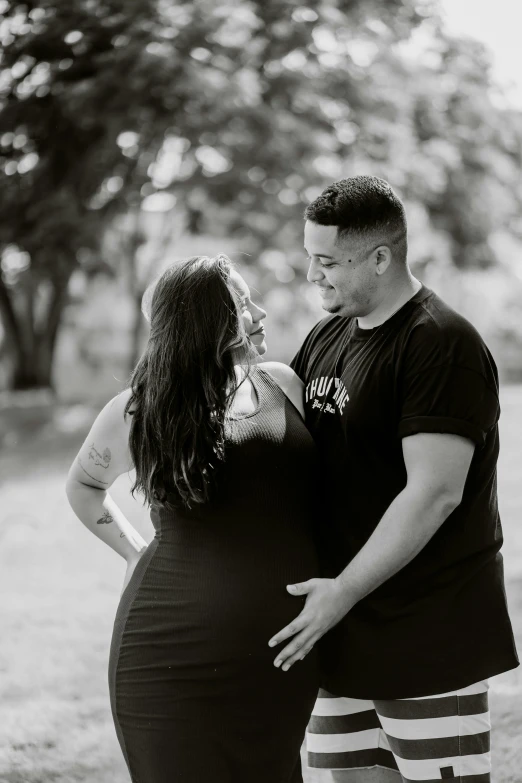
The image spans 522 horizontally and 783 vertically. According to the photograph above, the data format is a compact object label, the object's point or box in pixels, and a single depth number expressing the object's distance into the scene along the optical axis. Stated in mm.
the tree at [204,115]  11984
